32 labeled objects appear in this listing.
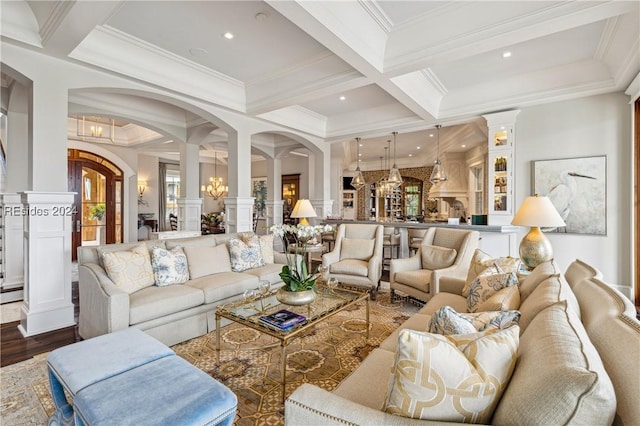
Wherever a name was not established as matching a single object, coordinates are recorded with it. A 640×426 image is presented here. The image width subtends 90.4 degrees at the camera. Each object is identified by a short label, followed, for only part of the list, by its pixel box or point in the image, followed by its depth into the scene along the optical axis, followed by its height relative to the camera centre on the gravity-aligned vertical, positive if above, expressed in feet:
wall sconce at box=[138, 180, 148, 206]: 30.27 +2.13
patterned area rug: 6.61 -4.05
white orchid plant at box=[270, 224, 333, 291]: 8.72 -1.63
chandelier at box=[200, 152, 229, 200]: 32.89 +2.64
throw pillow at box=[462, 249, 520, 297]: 8.32 -1.45
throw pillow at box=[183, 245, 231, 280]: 11.59 -1.85
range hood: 30.76 +3.33
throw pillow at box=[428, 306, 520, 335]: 4.37 -1.59
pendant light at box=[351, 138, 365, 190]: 23.98 +2.36
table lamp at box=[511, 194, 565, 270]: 9.21 -0.37
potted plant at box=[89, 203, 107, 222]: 24.35 +0.01
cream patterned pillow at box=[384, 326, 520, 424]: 3.16 -1.70
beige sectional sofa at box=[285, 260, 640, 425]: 2.56 -1.53
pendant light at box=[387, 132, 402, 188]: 22.00 +2.38
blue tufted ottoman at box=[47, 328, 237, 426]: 4.34 -2.68
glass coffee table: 7.11 -2.65
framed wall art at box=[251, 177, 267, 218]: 36.32 +2.11
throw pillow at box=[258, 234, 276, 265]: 14.06 -1.68
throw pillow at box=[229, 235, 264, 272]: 12.81 -1.79
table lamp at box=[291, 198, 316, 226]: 17.79 +0.07
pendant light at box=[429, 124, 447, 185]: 19.51 +2.30
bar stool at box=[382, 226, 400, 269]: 19.21 -1.69
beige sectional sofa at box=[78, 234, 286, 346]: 8.54 -2.59
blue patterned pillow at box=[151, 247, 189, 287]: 10.43 -1.87
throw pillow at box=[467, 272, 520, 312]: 6.83 -1.69
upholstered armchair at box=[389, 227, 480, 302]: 11.60 -2.09
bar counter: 15.79 -1.40
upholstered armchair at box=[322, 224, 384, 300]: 14.05 -2.19
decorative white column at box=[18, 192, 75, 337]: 10.42 -1.74
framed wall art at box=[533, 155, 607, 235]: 14.20 +1.03
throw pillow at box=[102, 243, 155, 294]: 9.45 -1.76
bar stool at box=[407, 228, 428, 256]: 17.99 -1.50
